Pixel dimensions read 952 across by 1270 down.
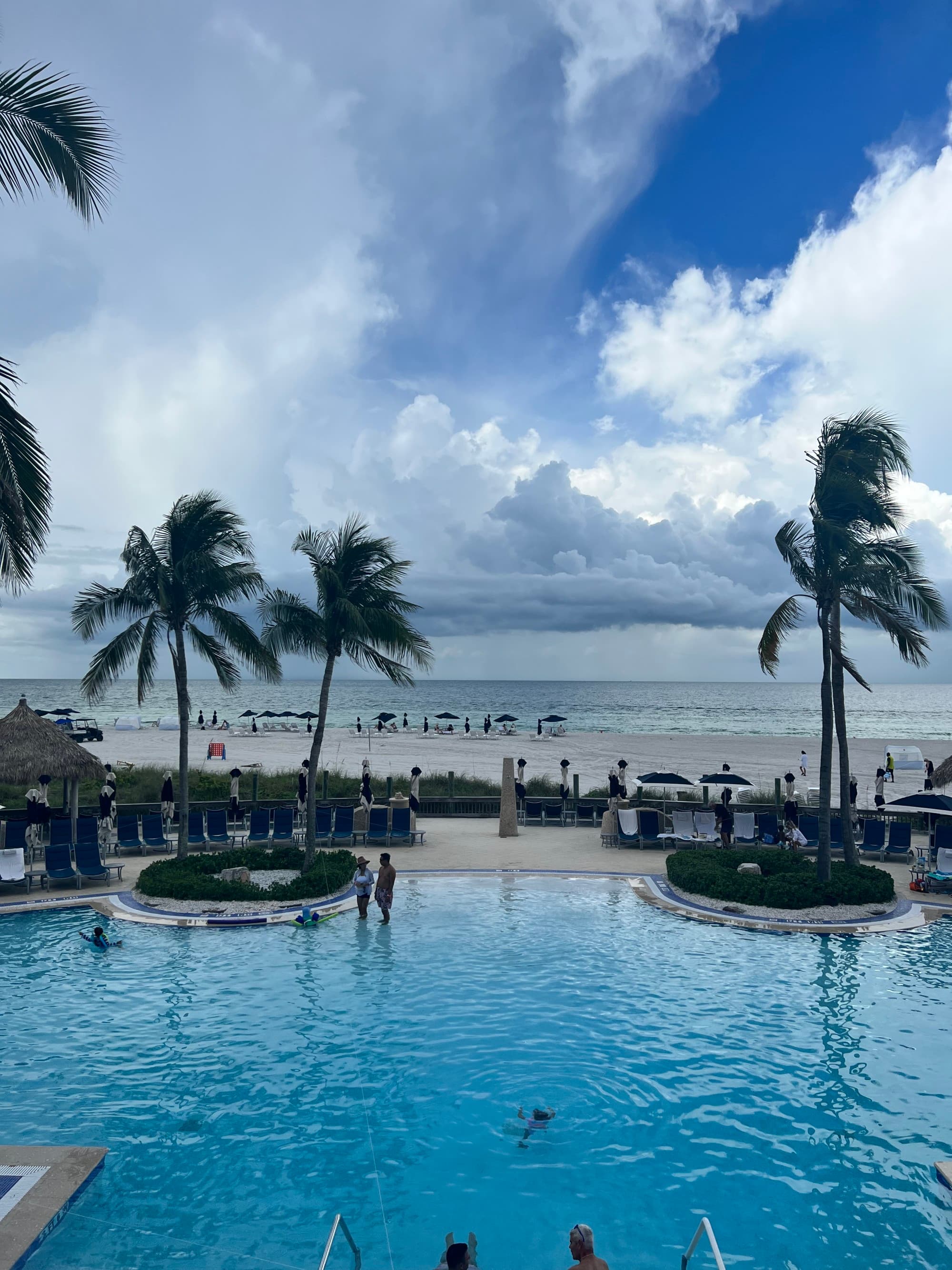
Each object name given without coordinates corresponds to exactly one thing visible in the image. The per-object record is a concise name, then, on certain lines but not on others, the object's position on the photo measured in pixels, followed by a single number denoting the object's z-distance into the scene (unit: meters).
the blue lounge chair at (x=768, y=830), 20.58
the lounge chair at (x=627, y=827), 21.05
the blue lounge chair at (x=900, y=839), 19.47
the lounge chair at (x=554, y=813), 24.82
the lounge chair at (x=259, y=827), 20.53
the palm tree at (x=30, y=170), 6.25
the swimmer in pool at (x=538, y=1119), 7.59
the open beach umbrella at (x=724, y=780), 23.50
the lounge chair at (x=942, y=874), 16.27
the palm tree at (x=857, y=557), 15.23
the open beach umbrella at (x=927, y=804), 18.95
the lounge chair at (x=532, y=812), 24.84
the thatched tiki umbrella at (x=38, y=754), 18.83
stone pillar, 21.92
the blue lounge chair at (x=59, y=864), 16.03
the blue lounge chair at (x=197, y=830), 20.39
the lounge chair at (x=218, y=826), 20.38
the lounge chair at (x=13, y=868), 15.59
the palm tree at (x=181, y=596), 17.02
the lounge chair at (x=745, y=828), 20.48
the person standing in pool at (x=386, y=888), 13.93
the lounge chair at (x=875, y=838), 19.78
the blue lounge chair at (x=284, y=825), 20.38
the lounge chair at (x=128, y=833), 19.17
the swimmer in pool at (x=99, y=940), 12.34
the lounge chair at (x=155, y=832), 19.55
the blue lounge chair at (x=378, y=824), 21.09
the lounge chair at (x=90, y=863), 16.31
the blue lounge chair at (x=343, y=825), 21.20
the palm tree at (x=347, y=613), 17.00
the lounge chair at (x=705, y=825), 20.94
